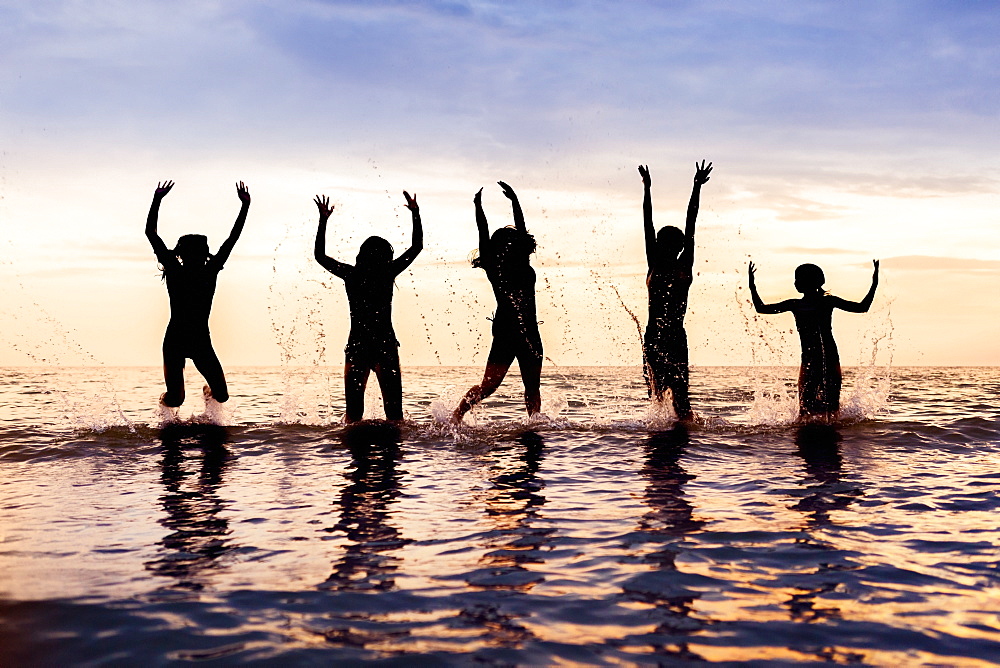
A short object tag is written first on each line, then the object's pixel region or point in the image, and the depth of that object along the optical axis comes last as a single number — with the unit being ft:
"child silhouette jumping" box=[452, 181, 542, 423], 32.19
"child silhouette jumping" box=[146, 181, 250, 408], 33.37
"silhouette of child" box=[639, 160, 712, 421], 32.42
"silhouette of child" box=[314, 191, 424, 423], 32.37
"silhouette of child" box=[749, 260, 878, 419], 34.53
